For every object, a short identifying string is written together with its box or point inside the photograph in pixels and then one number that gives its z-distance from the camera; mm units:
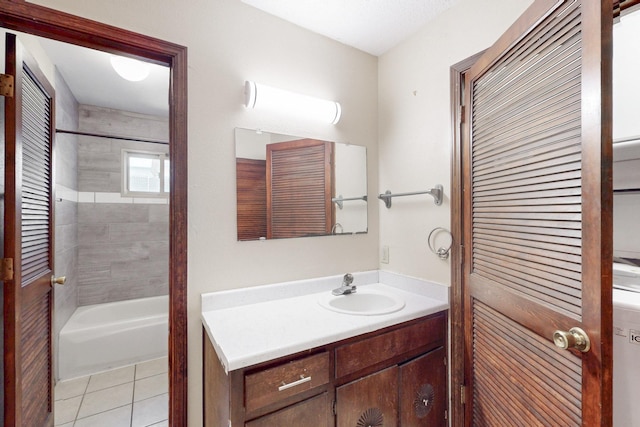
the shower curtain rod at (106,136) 2222
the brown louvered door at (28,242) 1131
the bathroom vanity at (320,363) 979
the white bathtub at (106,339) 2213
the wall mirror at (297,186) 1494
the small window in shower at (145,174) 2992
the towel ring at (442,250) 1497
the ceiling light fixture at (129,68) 1728
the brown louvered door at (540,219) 723
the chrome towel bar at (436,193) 1542
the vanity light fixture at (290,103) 1444
